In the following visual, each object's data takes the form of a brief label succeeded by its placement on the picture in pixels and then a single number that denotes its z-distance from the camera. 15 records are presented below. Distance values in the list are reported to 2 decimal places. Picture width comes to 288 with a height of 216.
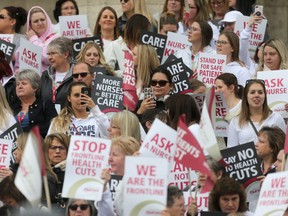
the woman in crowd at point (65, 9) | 25.41
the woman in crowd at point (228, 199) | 17.48
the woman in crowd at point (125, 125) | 19.45
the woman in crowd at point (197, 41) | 23.53
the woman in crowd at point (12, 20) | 24.20
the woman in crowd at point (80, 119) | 20.38
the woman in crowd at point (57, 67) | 22.33
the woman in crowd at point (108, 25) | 24.02
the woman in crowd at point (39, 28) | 24.12
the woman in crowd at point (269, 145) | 19.27
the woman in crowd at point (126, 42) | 23.33
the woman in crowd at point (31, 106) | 21.02
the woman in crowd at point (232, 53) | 22.86
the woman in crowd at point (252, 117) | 20.36
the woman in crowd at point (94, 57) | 22.61
